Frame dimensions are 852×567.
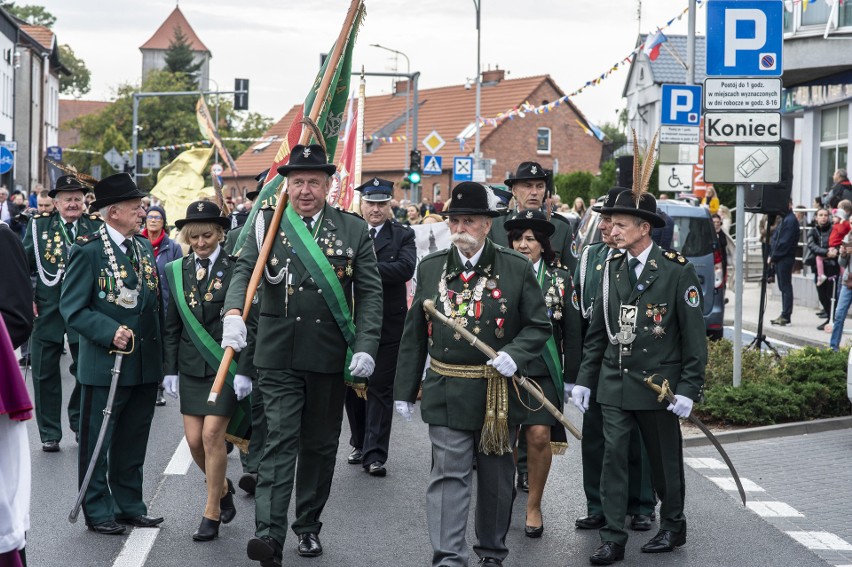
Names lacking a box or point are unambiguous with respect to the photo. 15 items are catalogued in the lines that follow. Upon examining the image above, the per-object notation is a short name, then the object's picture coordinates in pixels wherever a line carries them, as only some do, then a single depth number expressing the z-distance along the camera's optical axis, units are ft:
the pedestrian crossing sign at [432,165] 119.44
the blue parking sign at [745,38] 38.24
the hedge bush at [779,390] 37.24
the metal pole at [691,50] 70.85
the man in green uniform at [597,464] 25.85
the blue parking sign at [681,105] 63.41
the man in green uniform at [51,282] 34.01
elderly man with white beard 21.56
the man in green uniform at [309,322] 22.84
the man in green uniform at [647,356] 23.67
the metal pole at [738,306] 39.09
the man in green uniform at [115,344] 24.94
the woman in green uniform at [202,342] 24.68
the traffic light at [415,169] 127.65
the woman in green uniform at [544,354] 25.20
